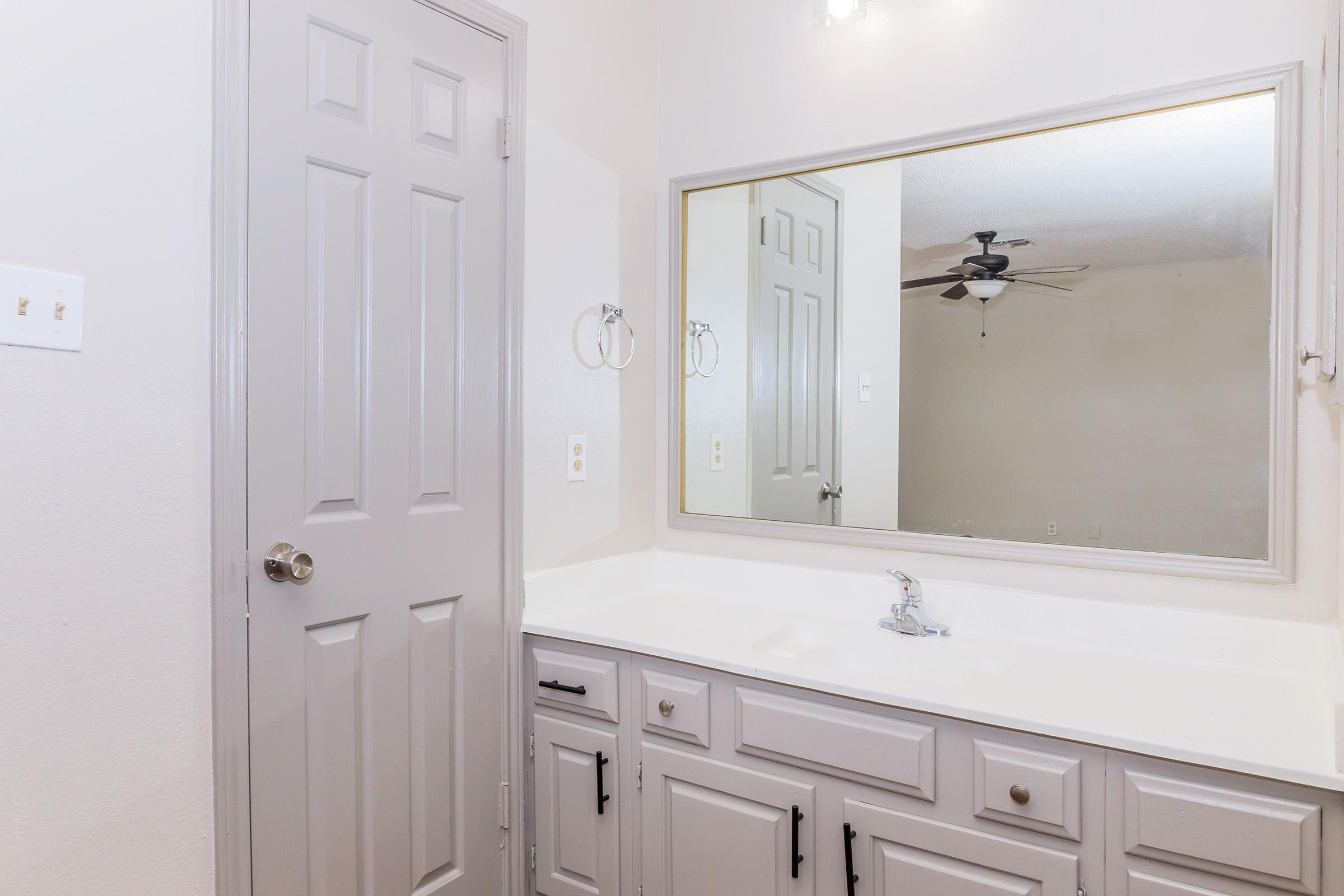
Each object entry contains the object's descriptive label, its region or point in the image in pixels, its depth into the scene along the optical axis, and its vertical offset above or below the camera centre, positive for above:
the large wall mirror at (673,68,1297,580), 1.58 +0.24
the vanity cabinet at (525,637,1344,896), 1.18 -0.64
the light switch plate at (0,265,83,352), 1.11 +0.19
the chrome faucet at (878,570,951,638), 1.83 -0.40
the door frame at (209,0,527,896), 1.35 -0.02
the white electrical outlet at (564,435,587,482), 2.05 -0.05
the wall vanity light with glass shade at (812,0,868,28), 1.93 +1.08
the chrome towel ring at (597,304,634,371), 2.13 +0.34
